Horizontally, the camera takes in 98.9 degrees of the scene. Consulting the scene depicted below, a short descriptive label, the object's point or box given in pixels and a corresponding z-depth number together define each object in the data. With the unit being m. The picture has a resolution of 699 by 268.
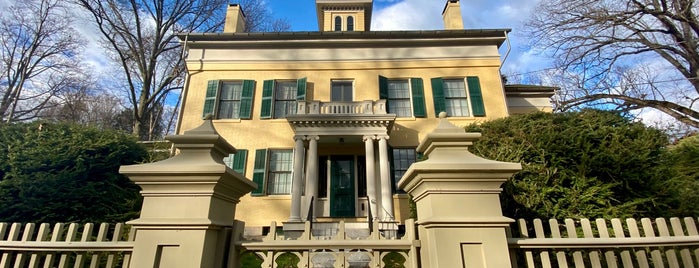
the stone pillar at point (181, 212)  1.83
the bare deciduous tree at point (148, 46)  17.05
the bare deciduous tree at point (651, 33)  7.93
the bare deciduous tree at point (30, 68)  17.25
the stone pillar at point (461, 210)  1.82
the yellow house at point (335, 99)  10.00
